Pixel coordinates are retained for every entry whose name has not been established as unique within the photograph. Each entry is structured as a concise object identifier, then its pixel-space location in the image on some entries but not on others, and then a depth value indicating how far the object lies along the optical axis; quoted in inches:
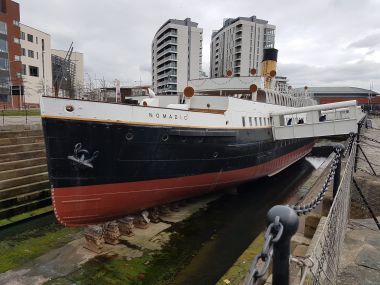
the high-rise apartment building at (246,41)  3476.9
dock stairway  488.1
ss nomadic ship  339.3
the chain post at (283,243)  79.7
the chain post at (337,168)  243.4
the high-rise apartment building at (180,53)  3412.9
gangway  575.5
